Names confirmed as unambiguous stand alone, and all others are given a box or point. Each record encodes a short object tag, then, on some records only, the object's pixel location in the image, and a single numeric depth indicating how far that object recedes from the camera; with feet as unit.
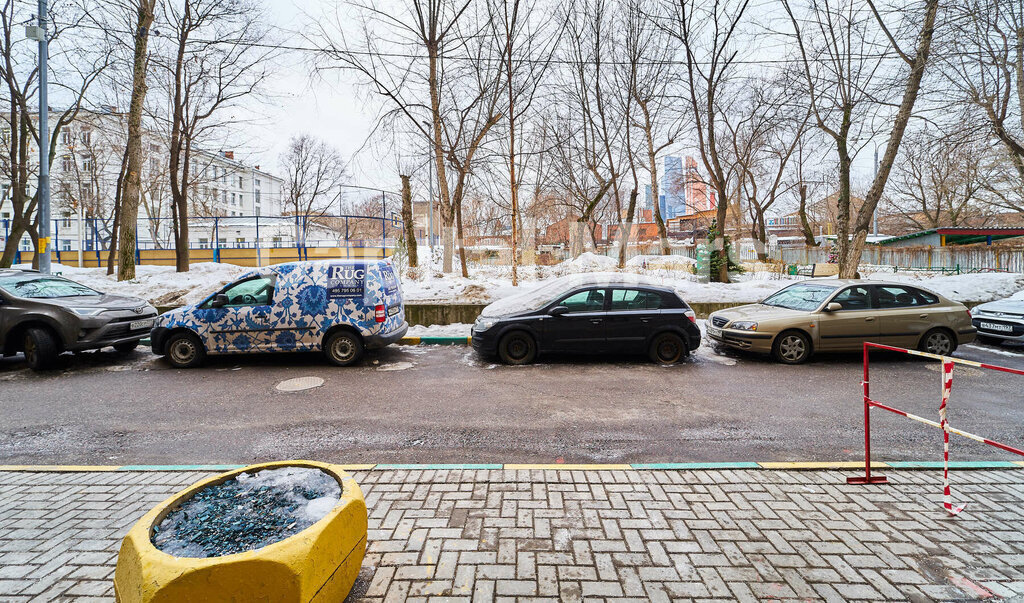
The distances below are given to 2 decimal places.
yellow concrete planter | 6.15
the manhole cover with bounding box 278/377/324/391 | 22.84
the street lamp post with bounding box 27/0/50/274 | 39.11
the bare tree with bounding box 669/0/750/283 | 55.26
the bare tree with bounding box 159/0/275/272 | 53.78
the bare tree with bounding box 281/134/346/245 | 149.59
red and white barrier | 10.61
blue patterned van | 26.99
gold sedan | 27.48
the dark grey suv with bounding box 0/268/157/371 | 26.37
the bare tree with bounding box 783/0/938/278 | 44.11
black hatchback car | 27.73
